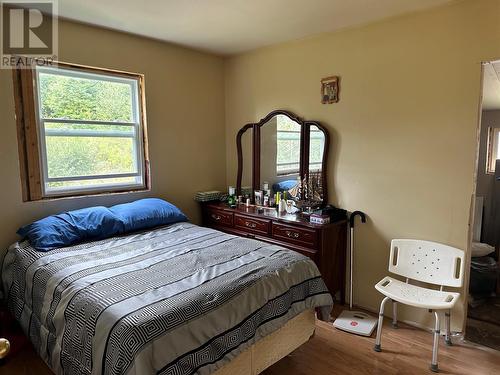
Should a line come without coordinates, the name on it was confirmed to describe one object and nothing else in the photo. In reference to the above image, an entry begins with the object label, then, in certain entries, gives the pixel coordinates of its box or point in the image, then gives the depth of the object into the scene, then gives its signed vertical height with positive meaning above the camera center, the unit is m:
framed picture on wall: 3.05 +0.53
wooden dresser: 2.84 -0.78
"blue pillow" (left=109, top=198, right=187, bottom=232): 2.89 -0.58
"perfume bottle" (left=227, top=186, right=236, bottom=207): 3.71 -0.54
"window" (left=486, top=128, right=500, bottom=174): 4.12 -0.01
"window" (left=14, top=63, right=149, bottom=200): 2.74 +0.16
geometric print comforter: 1.52 -0.80
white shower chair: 2.25 -0.96
